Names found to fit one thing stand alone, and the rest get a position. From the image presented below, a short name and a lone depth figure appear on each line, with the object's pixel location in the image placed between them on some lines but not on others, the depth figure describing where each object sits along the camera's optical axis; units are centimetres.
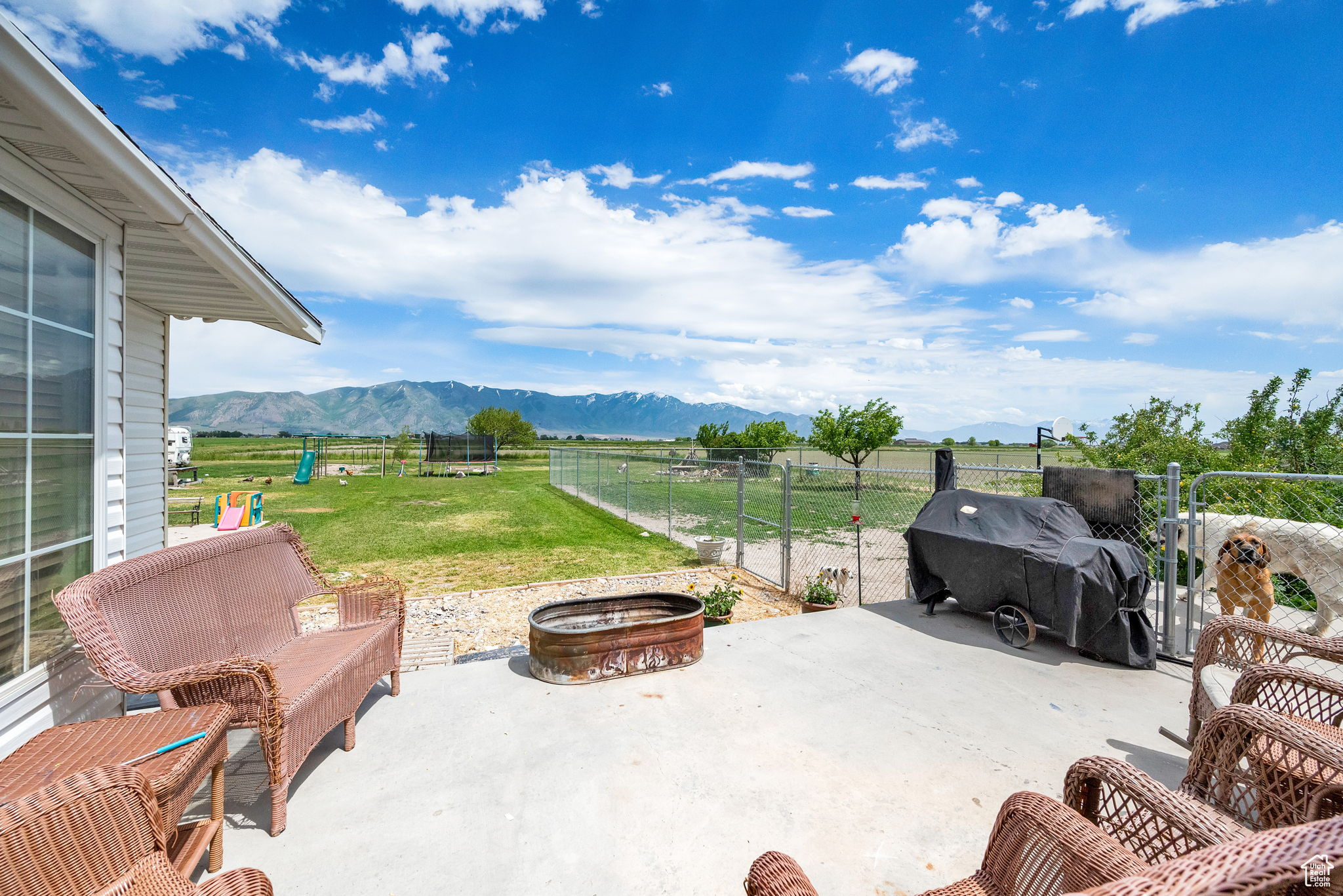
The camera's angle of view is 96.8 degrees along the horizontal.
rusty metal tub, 428
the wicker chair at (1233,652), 281
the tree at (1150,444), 930
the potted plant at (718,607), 625
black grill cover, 459
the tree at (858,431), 2419
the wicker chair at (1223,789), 163
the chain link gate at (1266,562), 439
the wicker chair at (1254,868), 91
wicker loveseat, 259
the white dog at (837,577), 723
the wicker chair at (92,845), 160
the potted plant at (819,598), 647
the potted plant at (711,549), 930
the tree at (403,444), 3428
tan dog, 437
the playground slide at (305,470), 2361
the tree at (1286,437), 848
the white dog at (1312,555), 442
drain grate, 516
